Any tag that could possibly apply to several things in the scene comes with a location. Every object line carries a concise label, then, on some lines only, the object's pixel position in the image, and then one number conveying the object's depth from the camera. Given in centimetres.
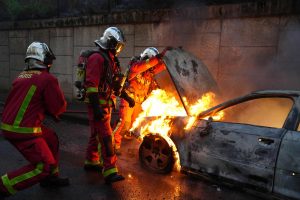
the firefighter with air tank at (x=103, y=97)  434
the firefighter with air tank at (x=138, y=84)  570
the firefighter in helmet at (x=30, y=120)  356
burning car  346
